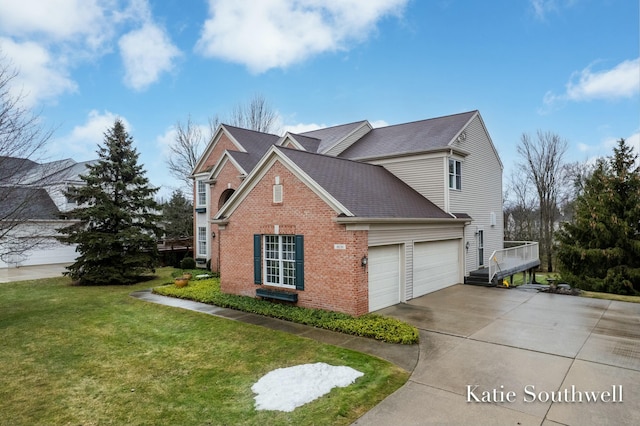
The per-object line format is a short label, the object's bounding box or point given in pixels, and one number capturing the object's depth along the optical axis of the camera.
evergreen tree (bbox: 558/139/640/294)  16.89
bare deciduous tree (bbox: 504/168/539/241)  34.97
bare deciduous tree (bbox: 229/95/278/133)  37.06
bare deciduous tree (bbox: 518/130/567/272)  32.16
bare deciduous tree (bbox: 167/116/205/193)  36.12
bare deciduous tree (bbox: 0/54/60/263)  9.58
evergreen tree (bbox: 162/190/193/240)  34.78
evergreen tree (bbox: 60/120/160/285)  17.77
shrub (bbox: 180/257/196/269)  22.62
